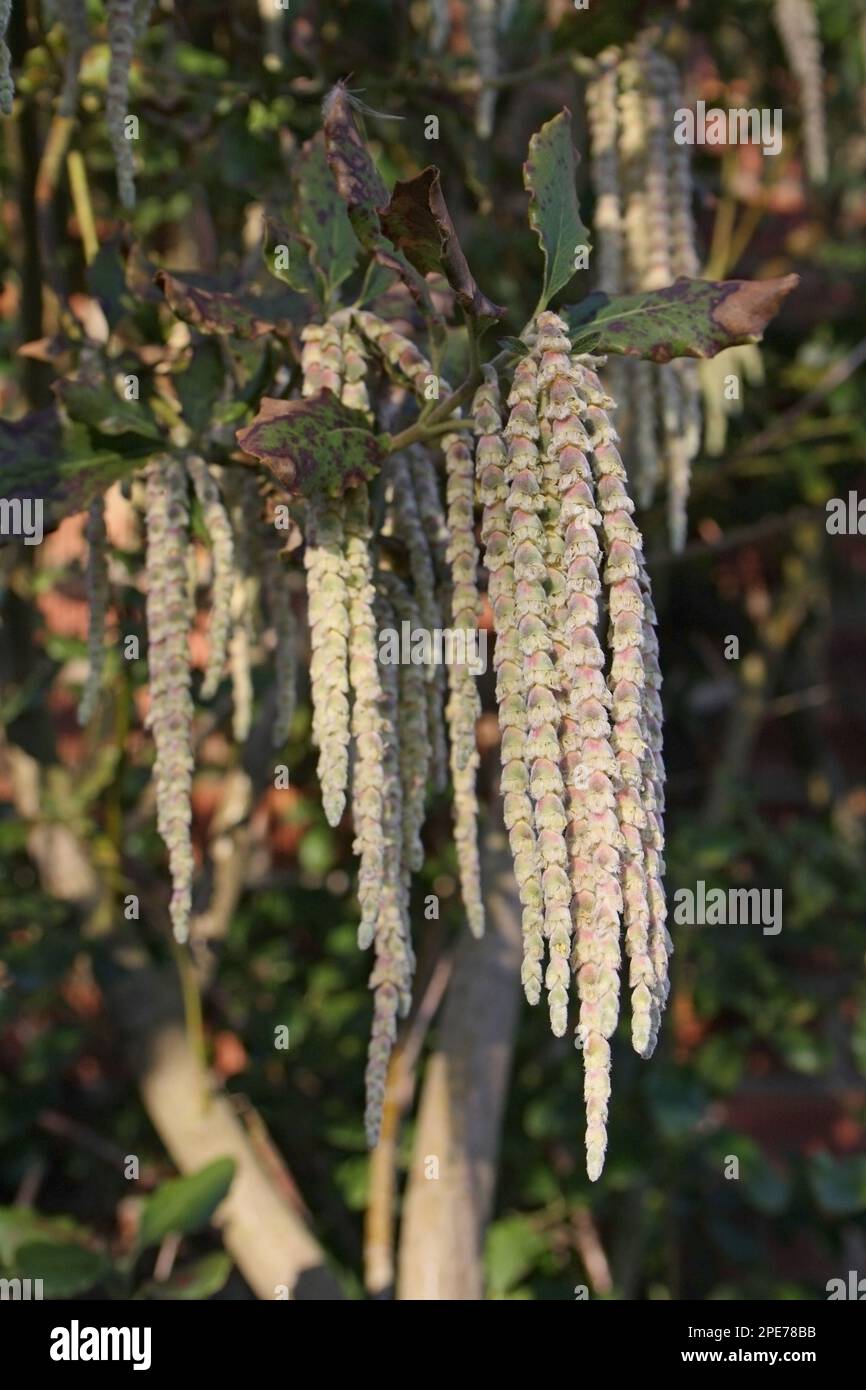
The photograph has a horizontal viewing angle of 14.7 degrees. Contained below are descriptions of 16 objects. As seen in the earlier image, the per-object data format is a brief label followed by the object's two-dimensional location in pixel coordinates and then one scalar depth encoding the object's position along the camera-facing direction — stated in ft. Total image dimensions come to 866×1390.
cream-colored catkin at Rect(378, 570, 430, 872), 2.80
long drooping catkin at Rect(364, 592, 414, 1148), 2.73
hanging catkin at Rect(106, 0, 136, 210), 2.94
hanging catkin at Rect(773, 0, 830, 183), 3.89
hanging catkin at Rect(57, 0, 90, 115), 3.10
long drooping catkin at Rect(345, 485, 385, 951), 2.66
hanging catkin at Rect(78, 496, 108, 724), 2.94
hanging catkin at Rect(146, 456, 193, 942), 2.78
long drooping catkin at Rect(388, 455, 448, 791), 2.82
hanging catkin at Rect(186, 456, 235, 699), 2.82
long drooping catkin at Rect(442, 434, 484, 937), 2.68
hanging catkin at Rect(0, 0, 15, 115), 2.69
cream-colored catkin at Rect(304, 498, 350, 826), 2.66
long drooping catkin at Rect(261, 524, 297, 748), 2.96
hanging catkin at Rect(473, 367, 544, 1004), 2.56
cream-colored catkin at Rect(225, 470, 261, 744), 2.96
